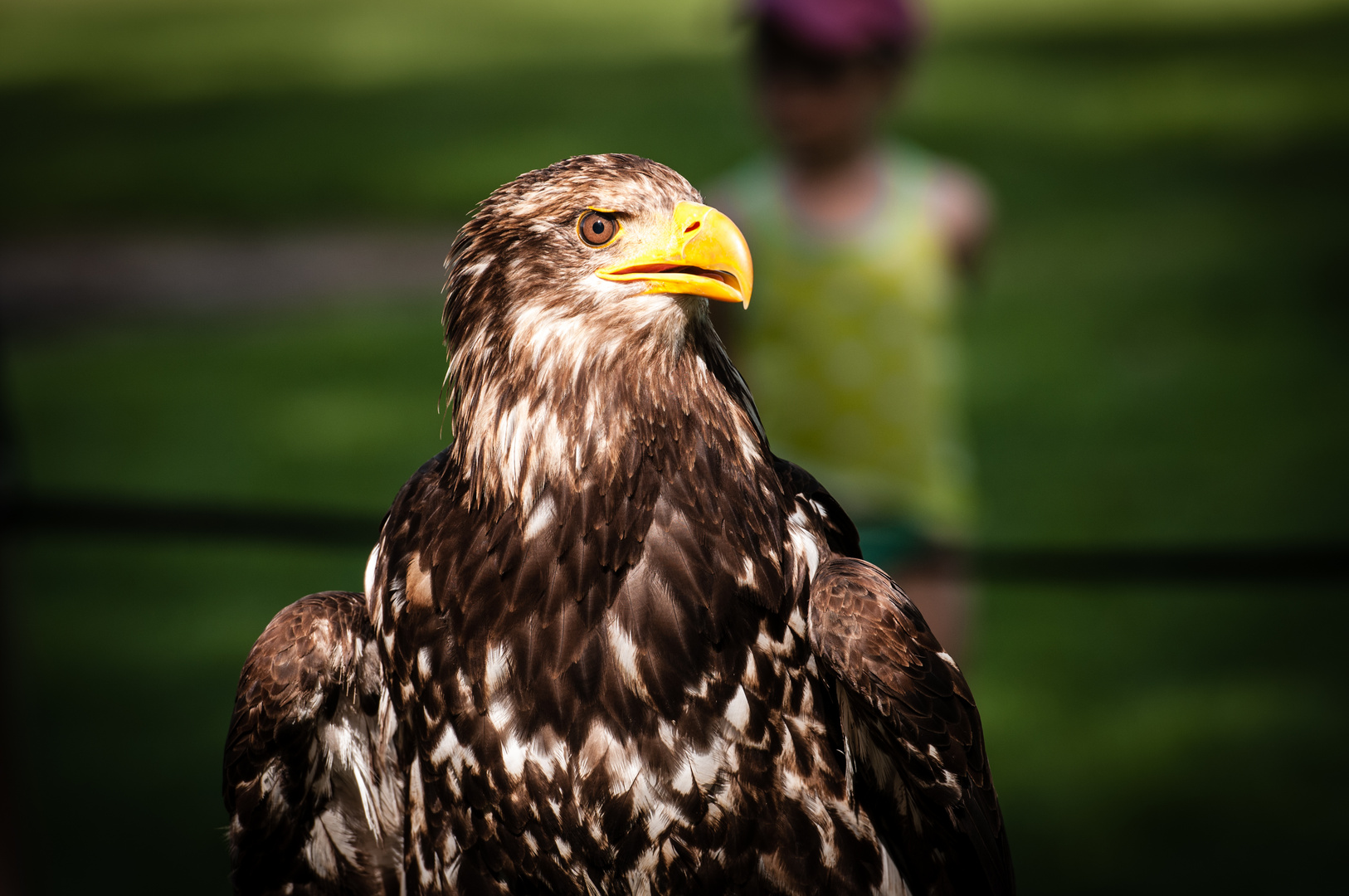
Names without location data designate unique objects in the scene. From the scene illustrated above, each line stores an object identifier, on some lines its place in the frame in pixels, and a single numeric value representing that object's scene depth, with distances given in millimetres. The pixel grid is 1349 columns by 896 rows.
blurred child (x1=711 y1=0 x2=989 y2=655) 9727
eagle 5086
